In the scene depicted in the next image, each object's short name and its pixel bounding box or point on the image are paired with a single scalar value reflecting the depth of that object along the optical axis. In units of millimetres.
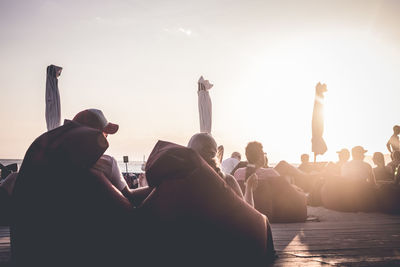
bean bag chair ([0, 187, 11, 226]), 4004
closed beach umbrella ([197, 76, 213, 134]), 7750
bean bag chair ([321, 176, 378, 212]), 5211
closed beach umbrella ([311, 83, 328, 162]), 7742
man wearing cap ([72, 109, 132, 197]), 2047
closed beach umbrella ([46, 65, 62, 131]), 6186
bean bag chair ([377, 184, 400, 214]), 5027
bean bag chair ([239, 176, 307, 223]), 4109
